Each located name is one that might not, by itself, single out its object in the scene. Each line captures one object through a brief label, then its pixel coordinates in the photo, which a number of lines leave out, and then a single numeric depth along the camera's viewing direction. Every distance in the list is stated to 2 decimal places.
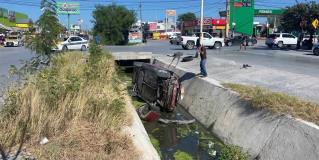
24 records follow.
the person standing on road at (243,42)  28.21
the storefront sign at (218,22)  46.02
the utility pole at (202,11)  21.62
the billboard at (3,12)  54.43
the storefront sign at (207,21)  46.65
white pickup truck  27.49
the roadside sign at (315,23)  26.15
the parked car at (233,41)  34.20
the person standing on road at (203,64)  11.47
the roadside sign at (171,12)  87.22
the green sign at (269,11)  54.24
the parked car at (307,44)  29.77
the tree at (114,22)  42.29
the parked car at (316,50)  22.54
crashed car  9.60
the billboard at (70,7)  55.07
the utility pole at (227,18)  36.80
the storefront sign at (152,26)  83.62
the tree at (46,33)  7.48
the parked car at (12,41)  37.35
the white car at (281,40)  31.60
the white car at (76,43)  26.90
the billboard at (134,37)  44.41
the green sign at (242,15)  43.09
